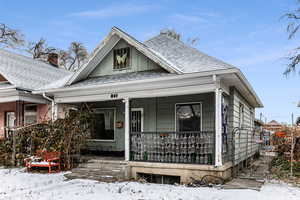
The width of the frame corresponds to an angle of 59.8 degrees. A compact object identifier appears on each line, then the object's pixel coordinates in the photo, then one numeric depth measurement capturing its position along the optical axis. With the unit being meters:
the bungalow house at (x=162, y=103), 7.78
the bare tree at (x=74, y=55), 29.89
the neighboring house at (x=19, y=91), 11.69
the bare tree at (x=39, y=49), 27.61
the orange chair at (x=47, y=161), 9.18
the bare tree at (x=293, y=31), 15.74
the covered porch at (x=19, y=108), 11.63
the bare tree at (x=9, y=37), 25.27
